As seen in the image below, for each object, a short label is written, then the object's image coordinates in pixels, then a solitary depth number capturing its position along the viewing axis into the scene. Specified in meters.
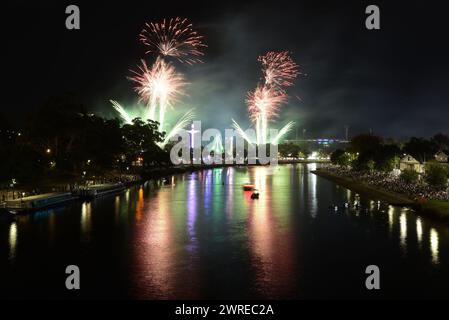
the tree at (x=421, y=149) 90.50
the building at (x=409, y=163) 73.66
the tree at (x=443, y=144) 132.94
